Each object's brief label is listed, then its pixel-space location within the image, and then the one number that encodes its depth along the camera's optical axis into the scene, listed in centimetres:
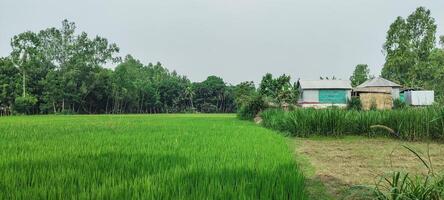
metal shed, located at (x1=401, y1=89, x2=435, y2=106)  2844
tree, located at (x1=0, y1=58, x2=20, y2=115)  4238
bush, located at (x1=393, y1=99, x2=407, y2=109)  2707
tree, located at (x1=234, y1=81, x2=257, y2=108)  3994
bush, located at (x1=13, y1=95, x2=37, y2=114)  4112
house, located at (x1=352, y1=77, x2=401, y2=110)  2750
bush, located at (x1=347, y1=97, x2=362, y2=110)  2553
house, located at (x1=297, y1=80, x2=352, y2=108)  3359
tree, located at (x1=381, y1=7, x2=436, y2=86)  3781
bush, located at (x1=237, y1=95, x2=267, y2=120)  2523
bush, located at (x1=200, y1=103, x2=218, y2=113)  7044
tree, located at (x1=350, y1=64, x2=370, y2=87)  6128
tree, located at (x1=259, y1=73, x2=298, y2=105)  3212
